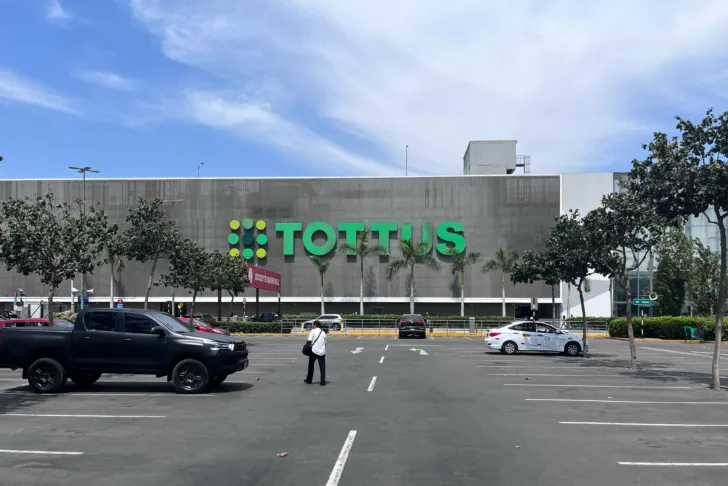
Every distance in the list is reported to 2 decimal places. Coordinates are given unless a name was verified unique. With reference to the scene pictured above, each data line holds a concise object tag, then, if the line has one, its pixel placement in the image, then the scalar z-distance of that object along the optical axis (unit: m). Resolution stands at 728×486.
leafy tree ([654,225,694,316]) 57.62
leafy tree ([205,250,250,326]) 45.21
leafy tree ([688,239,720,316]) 54.81
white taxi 29.22
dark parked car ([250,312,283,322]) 62.27
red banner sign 53.11
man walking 16.86
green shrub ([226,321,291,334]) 51.75
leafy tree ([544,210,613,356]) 25.94
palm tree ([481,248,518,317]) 64.94
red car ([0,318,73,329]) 27.47
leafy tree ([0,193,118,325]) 22.94
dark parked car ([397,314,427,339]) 45.75
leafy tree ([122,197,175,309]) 40.66
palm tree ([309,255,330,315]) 67.50
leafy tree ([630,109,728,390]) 17.52
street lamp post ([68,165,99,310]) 40.71
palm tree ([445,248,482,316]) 66.44
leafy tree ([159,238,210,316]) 41.44
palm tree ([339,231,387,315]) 67.06
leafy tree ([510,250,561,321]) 29.45
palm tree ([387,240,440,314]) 65.94
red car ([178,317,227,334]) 30.64
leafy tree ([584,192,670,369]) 22.61
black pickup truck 15.38
